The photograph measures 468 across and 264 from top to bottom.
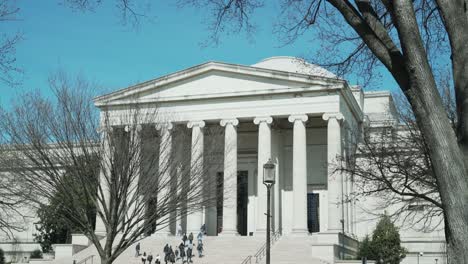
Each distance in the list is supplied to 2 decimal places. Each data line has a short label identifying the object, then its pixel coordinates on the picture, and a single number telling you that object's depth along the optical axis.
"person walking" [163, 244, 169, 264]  37.72
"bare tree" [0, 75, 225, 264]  23.31
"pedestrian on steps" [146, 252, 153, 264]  36.81
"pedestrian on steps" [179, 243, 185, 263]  37.84
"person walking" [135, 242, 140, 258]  39.72
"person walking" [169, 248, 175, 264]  37.34
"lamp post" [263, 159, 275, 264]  19.08
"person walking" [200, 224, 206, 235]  44.75
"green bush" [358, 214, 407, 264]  37.94
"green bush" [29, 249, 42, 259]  53.62
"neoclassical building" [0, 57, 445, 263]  44.19
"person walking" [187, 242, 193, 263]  37.09
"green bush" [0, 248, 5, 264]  47.85
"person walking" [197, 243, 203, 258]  38.97
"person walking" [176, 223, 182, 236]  45.81
